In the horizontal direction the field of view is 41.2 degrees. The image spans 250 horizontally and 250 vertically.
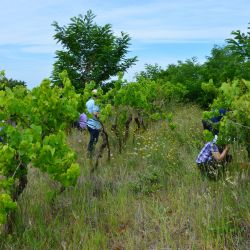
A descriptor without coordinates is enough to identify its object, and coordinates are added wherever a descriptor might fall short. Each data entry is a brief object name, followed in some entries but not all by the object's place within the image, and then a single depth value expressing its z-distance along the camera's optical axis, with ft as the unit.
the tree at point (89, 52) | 39.98
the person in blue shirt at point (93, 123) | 22.92
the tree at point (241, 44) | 17.35
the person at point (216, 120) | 15.28
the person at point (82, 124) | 28.51
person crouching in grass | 16.16
